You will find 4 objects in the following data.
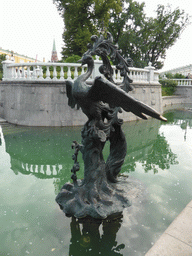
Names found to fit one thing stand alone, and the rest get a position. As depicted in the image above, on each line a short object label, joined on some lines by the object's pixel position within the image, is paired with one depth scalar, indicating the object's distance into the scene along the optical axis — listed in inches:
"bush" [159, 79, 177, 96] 788.0
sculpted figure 117.8
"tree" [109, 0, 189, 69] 1045.8
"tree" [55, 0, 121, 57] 769.6
